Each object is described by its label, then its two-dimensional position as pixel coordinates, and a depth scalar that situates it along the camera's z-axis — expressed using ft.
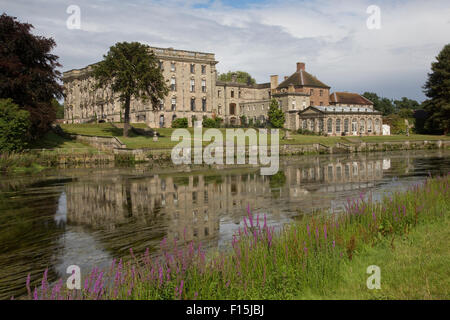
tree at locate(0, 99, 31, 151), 106.32
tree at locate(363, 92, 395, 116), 403.17
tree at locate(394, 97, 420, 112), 449.89
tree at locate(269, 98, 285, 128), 245.45
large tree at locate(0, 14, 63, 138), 120.78
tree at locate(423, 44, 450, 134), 244.22
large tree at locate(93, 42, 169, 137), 154.71
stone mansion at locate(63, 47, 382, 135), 237.25
